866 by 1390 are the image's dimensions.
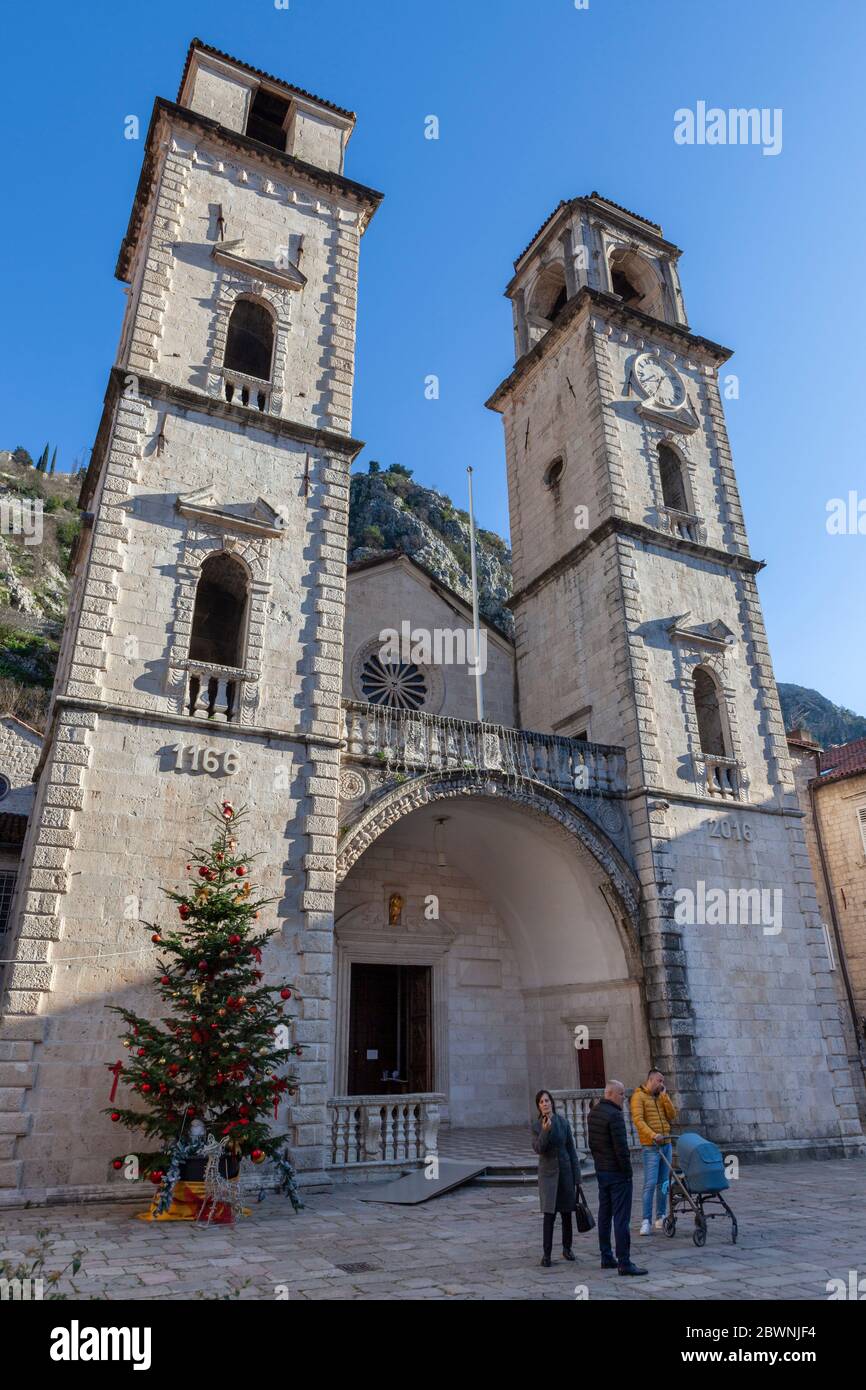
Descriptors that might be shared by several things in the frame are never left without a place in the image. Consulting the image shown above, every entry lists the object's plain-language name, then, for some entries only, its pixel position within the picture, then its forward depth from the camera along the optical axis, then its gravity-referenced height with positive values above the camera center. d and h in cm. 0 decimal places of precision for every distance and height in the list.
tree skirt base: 893 -123
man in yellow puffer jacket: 845 -44
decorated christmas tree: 920 +27
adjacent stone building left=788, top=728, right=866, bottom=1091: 2516 +601
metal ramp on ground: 1055 -123
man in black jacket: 671 -71
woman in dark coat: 717 -67
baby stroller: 778 -81
